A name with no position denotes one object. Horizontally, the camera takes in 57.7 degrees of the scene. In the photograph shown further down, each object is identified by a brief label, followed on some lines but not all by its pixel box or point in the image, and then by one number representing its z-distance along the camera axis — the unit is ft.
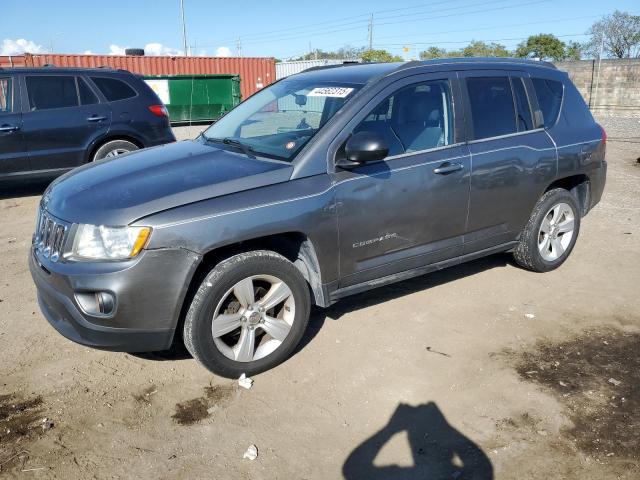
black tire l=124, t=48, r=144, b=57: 82.20
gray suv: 10.54
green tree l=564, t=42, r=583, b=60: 193.08
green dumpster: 71.47
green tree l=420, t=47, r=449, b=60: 175.33
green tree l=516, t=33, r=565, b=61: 192.13
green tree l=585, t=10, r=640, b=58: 182.70
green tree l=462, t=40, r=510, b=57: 180.83
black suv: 25.81
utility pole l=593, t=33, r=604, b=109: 93.60
